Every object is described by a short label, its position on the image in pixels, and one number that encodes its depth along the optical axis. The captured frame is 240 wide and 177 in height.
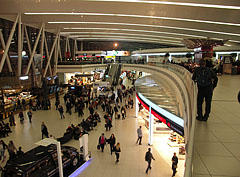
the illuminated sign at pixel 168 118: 6.42
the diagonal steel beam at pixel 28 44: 22.63
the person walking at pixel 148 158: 7.94
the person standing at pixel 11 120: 13.78
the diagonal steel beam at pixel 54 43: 27.22
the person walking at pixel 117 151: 8.76
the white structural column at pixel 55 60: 29.07
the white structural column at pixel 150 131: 10.82
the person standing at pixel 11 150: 8.51
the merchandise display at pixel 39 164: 6.30
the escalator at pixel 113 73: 31.69
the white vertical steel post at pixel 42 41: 23.88
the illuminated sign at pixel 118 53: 41.59
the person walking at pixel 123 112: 15.33
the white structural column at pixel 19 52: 19.17
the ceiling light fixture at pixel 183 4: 12.31
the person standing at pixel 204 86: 4.32
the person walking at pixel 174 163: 7.58
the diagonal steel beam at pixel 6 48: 17.20
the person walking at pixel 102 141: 9.63
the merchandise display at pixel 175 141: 10.77
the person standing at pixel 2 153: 9.01
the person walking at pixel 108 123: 12.50
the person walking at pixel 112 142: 9.53
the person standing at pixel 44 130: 11.07
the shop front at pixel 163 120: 7.23
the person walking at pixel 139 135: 10.49
